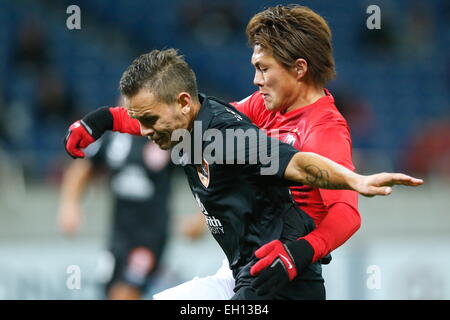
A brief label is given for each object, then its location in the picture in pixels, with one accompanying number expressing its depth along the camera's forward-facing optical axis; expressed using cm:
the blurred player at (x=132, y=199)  1196
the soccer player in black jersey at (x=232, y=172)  577
